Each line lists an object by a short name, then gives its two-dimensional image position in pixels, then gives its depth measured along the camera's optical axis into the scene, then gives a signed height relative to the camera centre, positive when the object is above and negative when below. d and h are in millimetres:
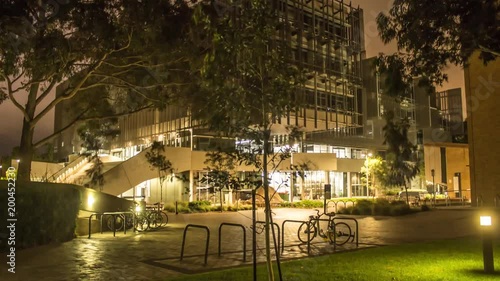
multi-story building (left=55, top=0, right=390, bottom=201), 45031 +7184
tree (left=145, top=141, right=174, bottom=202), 32625 +1914
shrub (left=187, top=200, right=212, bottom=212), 33969 -1298
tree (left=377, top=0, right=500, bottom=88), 10055 +3283
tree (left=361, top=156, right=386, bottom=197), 45125 +1427
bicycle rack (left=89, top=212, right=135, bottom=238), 17328 -1108
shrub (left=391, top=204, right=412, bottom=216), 28750 -1431
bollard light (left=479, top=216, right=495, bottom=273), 9578 -1257
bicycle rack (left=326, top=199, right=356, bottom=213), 38491 -1252
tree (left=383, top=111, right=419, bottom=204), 36781 +2662
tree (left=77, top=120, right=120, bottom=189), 22812 +2873
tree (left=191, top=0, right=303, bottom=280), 6836 +1558
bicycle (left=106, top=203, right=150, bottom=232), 19141 -1304
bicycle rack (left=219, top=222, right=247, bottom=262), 11863 -1653
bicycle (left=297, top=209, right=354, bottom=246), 14797 -1470
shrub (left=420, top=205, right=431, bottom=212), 32362 -1493
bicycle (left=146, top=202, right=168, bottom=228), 20172 -1289
